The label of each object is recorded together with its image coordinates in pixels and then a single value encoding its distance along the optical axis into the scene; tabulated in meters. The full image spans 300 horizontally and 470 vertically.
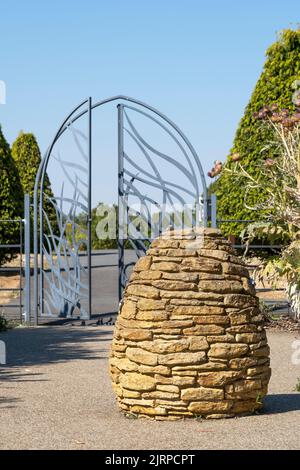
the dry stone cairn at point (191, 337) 6.11
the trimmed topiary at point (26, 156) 27.91
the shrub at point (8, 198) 21.55
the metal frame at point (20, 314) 13.66
